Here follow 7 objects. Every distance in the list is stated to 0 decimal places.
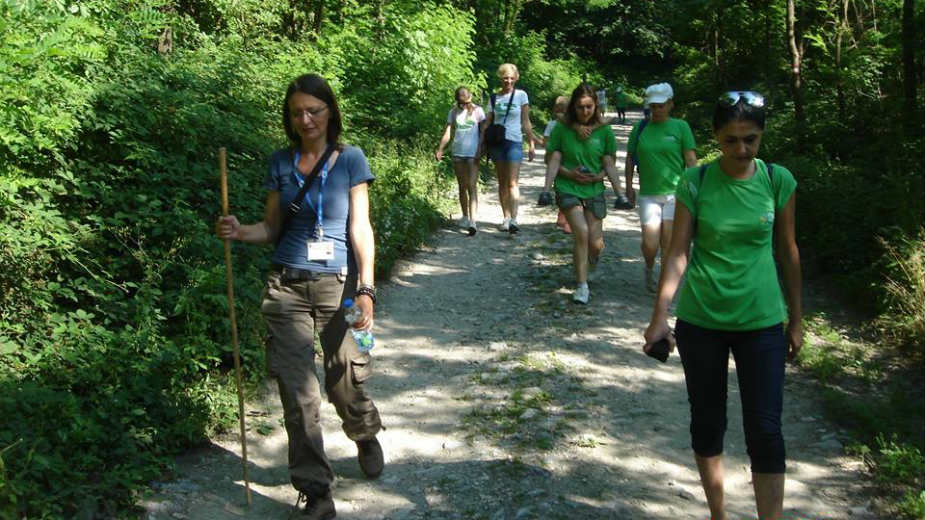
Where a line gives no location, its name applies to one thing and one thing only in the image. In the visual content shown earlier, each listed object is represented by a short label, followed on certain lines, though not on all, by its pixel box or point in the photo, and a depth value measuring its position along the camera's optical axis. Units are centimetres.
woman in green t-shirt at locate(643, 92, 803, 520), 358
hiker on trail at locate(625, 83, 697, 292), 777
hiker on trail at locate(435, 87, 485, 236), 1149
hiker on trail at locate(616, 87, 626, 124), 3650
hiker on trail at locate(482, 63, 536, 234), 1123
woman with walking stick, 422
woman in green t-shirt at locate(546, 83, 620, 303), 831
